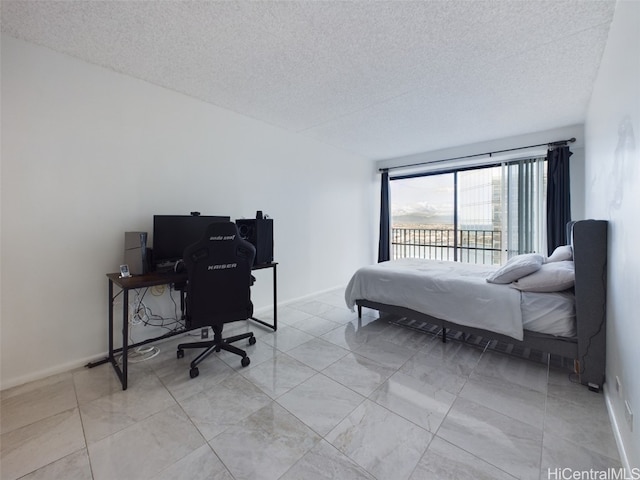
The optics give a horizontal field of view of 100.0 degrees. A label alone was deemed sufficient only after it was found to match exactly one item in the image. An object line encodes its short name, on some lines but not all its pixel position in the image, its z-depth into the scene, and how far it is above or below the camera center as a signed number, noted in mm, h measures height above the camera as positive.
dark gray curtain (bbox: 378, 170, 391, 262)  5461 +426
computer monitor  2410 +53
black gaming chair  2053 -342
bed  1863 -549
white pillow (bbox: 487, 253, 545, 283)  2258 -237
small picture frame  2199 -259
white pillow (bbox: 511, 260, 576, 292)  2086 -305
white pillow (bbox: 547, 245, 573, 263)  2564 -134
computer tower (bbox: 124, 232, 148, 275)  2252 -101
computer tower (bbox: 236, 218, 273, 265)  2971 +75
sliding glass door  3949 +498
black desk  1923 -353
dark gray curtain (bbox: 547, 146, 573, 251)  3572 +606
